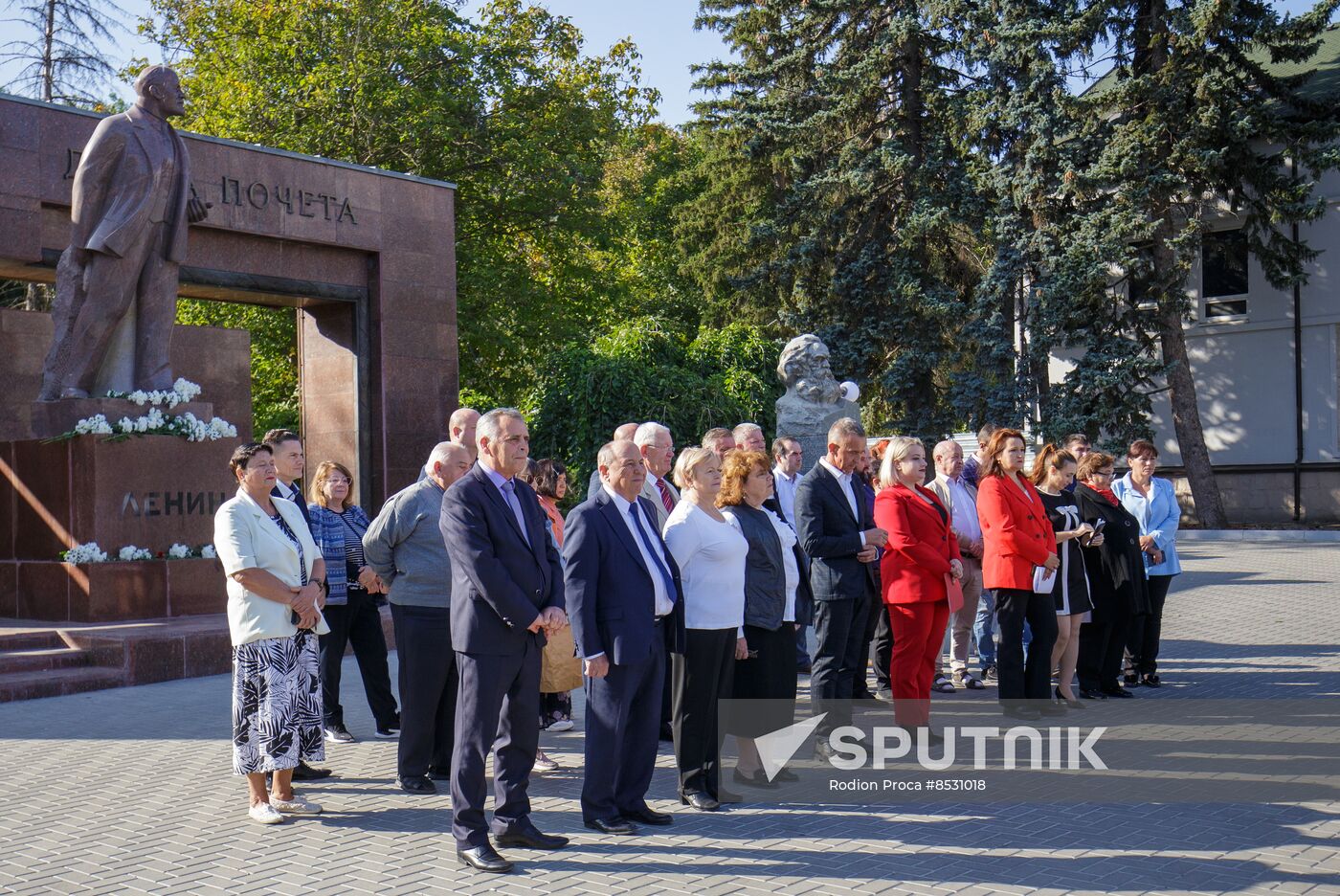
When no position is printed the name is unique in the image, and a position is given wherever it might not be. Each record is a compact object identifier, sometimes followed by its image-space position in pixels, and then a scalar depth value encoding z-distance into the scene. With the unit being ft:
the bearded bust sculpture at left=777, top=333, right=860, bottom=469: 43.93
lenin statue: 39.91
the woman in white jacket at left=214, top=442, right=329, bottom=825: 20.22
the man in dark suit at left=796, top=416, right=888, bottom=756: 24.38
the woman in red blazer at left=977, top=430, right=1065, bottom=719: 26.66
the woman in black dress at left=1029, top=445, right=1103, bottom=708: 29.01
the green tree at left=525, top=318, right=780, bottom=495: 69.46
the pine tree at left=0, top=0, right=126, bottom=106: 99.55
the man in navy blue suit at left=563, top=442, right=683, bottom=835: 19.06
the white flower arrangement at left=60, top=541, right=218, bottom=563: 37.09
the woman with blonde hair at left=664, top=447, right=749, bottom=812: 20.57
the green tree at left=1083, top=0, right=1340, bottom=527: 82.48
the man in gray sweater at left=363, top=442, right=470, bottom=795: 22.29
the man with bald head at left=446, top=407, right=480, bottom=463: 24.16
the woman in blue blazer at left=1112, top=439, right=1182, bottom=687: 32.22
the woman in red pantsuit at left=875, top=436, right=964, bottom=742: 24.41
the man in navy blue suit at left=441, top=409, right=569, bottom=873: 17.79
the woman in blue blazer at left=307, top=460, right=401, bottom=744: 26.66
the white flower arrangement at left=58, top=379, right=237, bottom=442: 37.81
